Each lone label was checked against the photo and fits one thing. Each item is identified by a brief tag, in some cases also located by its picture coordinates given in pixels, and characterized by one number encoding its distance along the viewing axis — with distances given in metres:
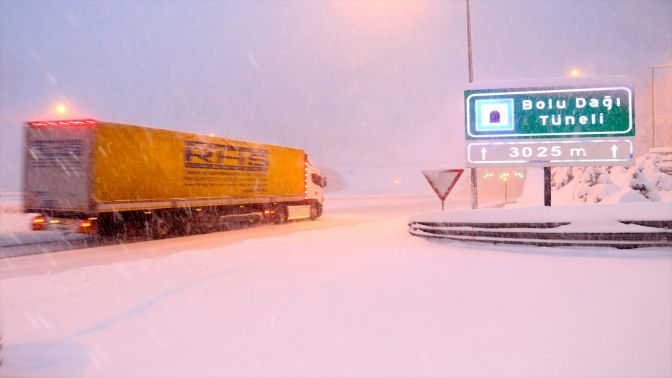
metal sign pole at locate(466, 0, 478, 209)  16.33
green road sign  12.79
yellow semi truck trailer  15.14
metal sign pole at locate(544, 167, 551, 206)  12.69
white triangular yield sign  13.68
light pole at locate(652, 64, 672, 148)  28.23
